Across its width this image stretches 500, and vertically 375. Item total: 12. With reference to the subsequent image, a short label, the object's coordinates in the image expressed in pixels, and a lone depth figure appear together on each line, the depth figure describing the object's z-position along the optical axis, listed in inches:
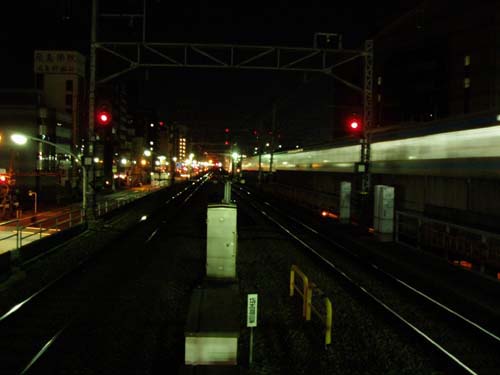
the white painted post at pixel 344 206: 914.1
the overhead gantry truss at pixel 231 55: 791.7
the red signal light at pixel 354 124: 758.9
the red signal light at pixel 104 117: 719.1
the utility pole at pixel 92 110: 777.6
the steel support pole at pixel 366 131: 775.1
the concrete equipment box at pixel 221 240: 416.5
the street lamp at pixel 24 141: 808.4
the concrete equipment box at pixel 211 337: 257.0
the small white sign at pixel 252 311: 265.6
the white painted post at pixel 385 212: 689.0
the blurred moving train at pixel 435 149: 732.0
